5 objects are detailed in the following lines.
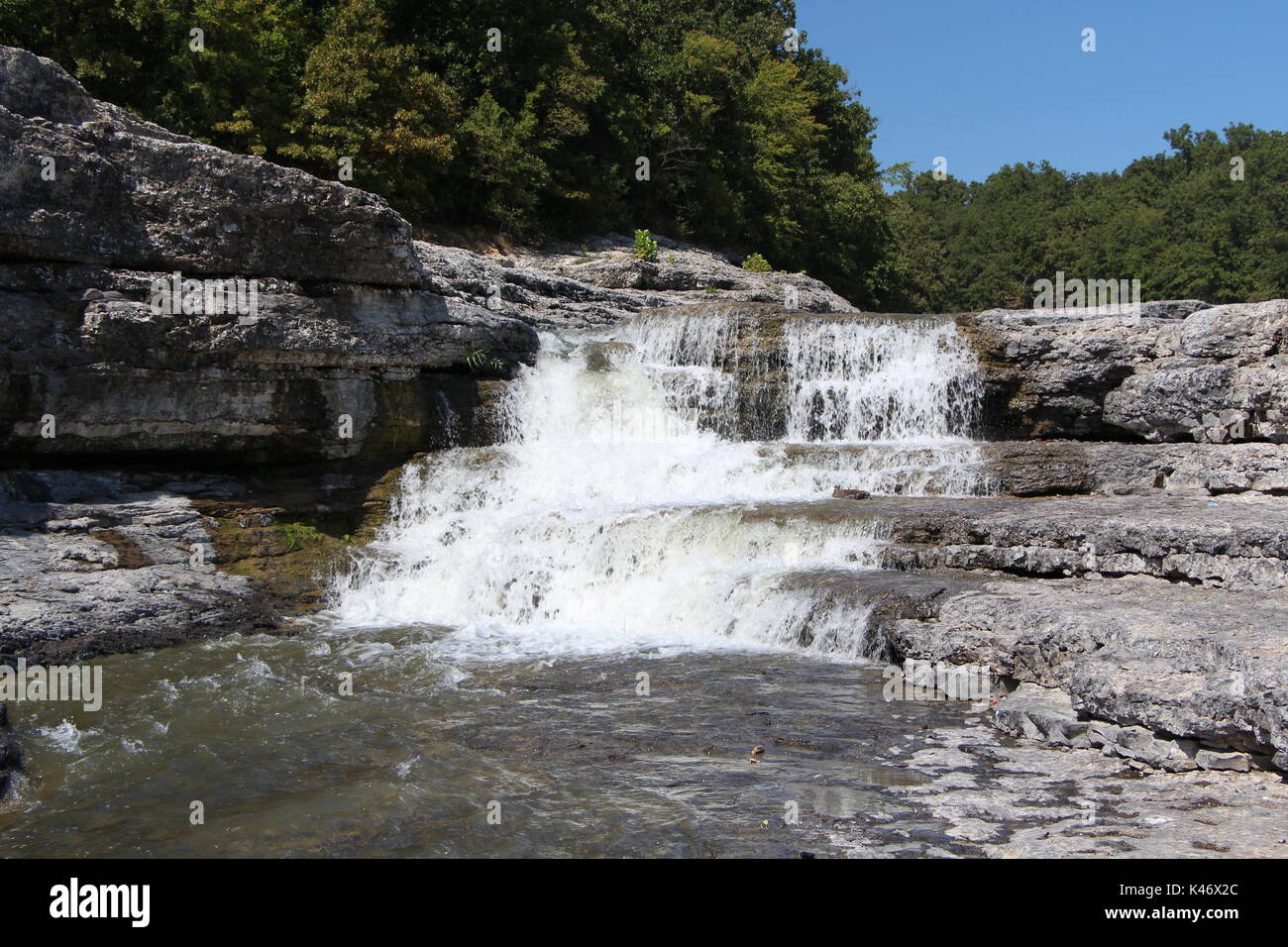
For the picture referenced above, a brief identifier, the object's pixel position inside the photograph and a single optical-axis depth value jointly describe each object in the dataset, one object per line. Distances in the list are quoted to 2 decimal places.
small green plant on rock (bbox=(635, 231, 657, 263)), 26.39
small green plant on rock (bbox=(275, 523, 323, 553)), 13.02
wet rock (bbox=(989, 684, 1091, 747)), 7.03
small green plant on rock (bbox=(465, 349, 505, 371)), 15.55
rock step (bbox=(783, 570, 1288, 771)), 6.39
